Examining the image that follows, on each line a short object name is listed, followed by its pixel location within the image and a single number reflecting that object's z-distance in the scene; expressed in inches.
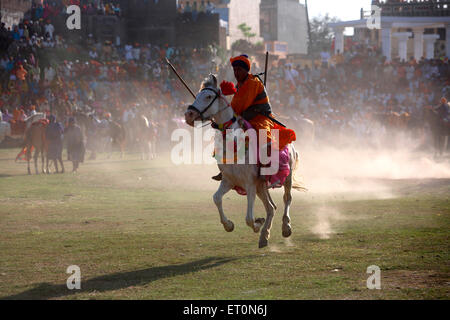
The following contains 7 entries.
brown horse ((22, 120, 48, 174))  997.8
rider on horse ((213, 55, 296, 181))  409.7
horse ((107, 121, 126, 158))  1260.8
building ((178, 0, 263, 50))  2352.4
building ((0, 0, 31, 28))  1595.7
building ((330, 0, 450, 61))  2123.5
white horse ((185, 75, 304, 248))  382.0
